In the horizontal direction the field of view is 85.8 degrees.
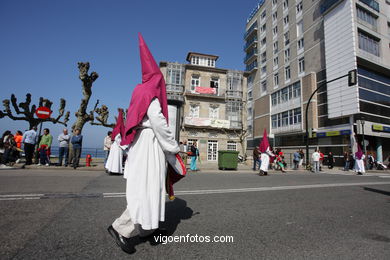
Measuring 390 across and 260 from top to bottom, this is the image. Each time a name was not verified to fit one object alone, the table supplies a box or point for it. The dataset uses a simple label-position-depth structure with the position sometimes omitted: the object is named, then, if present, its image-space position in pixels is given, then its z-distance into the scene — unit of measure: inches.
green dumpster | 564.4
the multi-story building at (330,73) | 920.3
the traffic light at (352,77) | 538.6
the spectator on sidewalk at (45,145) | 406.6
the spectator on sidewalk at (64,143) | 403.9
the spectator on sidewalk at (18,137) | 432.4
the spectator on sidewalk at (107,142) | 434.9
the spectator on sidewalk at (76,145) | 402.9
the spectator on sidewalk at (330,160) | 821.2
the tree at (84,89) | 564.7
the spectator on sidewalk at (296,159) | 703.4
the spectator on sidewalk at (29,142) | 382.4
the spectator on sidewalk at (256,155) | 585.1
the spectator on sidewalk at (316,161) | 627.2
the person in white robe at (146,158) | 85.5
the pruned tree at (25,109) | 632.4
